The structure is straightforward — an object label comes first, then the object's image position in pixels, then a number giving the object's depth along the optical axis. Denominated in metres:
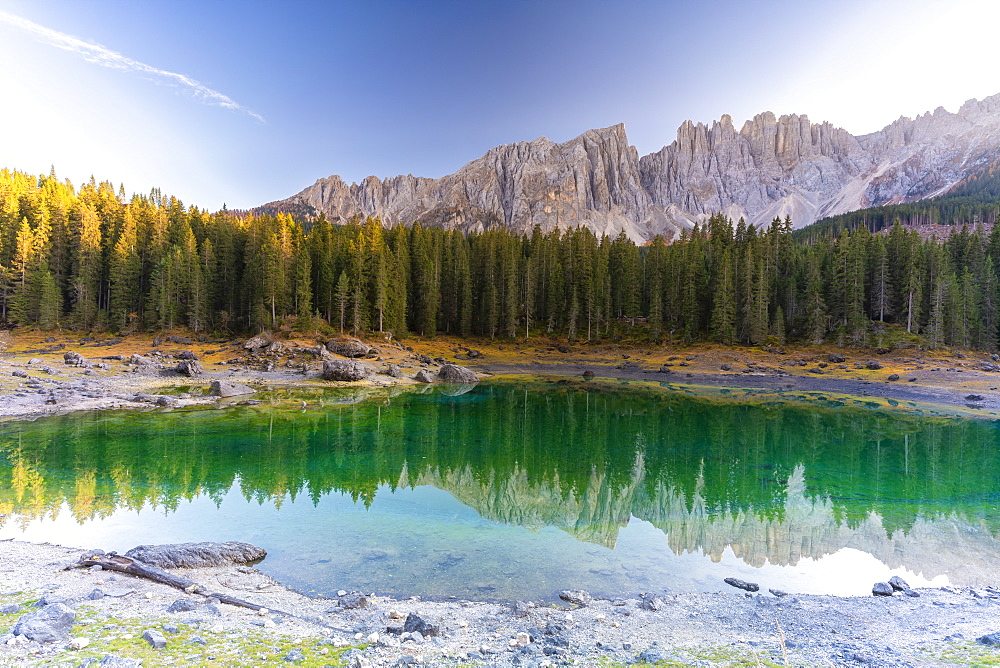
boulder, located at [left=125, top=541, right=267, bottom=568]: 10.50
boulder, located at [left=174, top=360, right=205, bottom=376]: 44.06
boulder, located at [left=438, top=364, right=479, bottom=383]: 52.53
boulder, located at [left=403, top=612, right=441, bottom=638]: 7.60
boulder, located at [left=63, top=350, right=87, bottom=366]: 42.59
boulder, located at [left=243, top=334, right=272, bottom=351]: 56.44
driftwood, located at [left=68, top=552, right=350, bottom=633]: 8.54
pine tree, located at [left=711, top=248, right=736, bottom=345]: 69.75
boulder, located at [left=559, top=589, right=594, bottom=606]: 9.49
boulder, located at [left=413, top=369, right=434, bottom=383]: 52.09
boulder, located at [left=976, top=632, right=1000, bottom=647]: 7.11
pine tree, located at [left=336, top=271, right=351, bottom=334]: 66.62
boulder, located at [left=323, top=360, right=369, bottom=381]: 47.31
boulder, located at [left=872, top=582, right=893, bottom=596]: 10.16
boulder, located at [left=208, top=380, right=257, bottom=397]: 37.00
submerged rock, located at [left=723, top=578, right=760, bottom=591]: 10.46
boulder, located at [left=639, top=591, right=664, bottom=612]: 9.07
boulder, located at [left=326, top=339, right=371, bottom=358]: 56.66
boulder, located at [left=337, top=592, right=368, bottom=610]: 8.80
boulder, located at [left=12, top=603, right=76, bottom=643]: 6.05
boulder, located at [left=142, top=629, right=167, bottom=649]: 6.14
